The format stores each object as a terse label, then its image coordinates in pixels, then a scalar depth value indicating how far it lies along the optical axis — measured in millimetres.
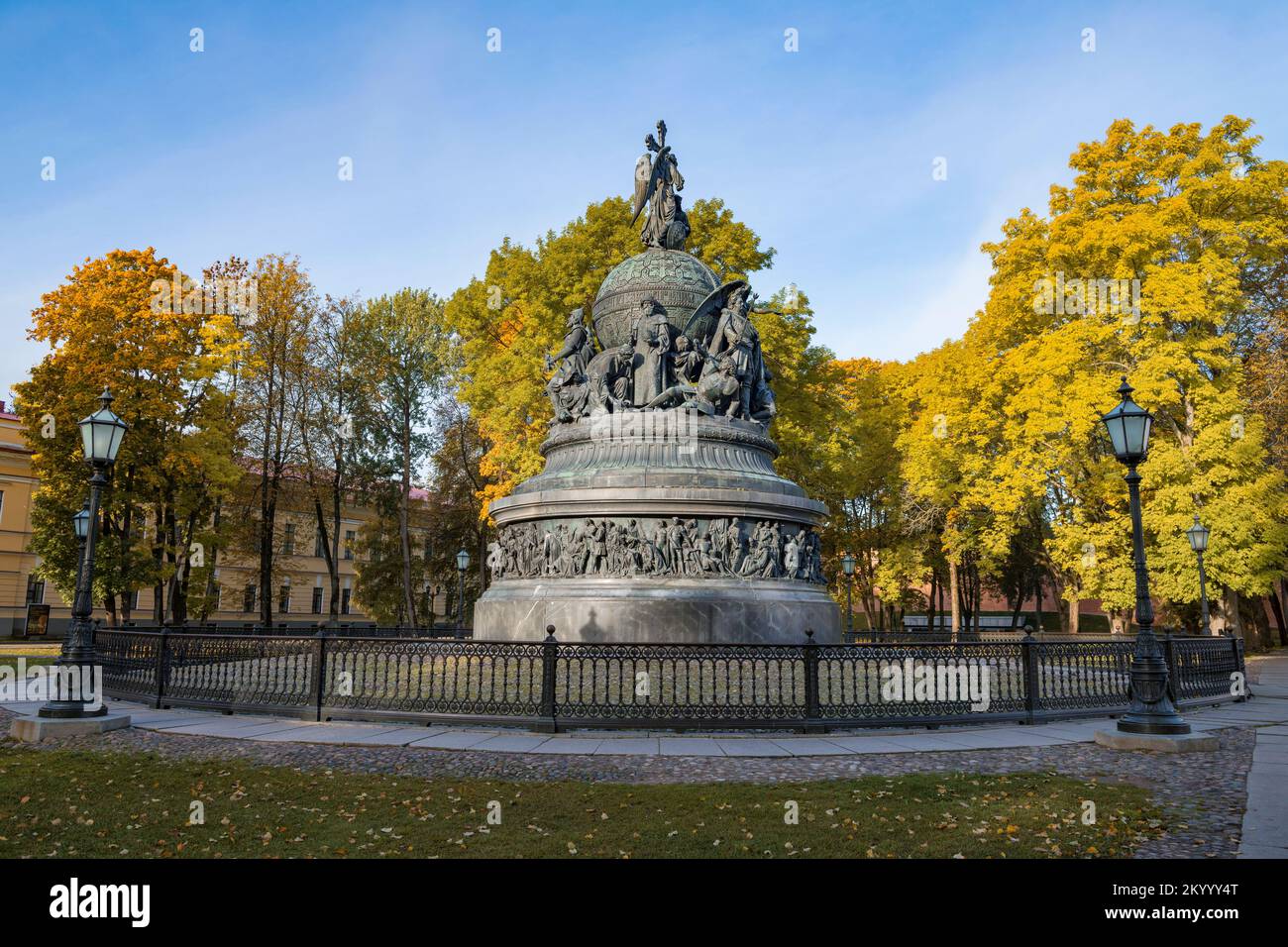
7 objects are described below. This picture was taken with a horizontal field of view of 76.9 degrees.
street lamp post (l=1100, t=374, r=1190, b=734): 10898
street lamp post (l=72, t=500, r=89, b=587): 23312
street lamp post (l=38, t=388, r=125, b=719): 11672
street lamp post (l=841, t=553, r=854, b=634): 32631
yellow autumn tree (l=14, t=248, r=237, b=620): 28875
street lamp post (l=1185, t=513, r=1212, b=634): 22250
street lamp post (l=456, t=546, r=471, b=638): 33031
